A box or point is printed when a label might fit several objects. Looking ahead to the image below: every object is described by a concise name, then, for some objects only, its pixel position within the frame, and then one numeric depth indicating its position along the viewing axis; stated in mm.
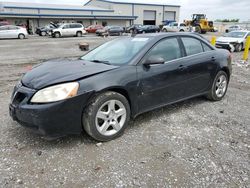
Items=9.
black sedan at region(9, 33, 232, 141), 2965
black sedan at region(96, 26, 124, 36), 34375
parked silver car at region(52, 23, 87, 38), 29716
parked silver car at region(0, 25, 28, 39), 26080
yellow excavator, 40500
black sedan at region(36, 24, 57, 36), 33056
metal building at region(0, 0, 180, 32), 41003
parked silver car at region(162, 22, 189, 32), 40594
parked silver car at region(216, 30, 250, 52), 15058
